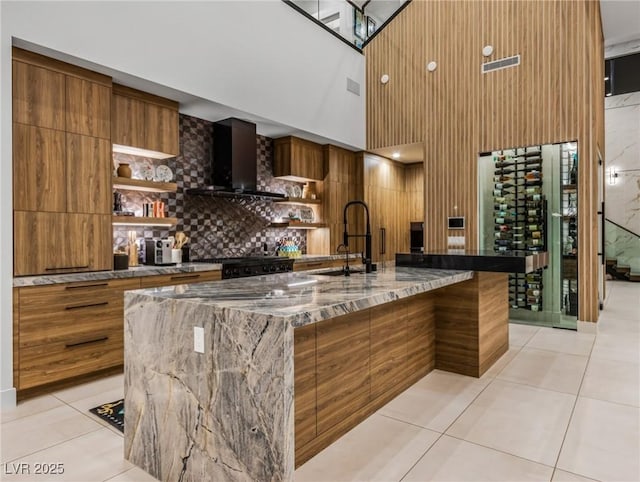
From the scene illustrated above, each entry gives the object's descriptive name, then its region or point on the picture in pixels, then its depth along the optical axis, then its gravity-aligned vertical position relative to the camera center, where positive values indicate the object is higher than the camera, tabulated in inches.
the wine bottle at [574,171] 201.9 +33.4
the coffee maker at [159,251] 165.2 -4.8
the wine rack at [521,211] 212.5 +14.2
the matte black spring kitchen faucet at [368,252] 118.8 -4.0
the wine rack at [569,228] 202.4 +4.6
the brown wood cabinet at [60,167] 122.5 +24.3
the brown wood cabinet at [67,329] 119.0 -28.3
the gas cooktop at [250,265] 178.1 -12.3
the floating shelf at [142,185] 156.6 +22.7
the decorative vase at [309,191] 264.7 +32.1
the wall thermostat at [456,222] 241.3 +9.7
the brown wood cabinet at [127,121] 155.6 +47.5
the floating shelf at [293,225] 237.8 +8.5
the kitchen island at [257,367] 62.1 -25.0
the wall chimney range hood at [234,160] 197.9 +40.5
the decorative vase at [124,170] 161.8 +28.4
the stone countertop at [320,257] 222.5 -11.0
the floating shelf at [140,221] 156.6 +7.9
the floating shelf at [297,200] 235.6 +23.8
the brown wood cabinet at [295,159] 238.1 +48.9
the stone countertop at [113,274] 120.4 -11.6
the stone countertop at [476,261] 117.3 -7.3
